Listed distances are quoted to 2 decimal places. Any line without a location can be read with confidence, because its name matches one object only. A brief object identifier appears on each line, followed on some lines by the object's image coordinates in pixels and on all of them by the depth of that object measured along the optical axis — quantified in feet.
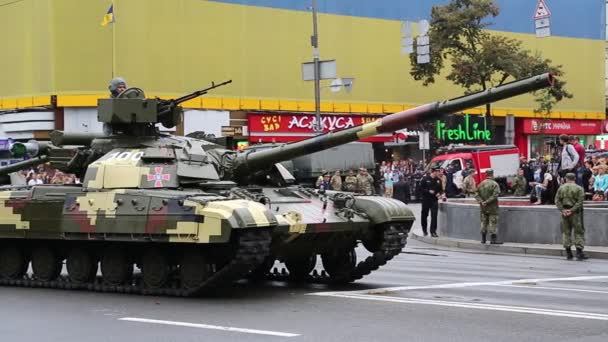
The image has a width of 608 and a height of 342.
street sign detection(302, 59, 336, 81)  109.09
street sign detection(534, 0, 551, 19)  92.32
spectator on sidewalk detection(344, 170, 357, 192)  116.06
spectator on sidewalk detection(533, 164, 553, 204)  85.97
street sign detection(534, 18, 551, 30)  92.17
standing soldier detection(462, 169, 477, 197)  104.94
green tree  139.74
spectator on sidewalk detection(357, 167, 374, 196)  115.55
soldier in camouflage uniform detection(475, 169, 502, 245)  76.95
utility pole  108.47
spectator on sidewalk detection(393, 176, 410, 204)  136.67
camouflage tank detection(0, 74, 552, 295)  44.96
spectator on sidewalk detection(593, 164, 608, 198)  83.10
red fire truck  135.74
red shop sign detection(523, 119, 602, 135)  183.93
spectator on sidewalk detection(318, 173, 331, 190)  124.61
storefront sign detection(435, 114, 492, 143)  163.94
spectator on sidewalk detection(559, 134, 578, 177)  78.23
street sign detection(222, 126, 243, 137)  141.16
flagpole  133.59
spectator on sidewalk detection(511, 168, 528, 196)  114.32
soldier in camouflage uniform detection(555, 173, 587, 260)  68.85
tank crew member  53.36
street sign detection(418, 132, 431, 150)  135.64
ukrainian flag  122.52
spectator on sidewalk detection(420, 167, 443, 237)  86.58
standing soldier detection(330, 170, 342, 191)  120.57
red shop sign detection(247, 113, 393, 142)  150.51
